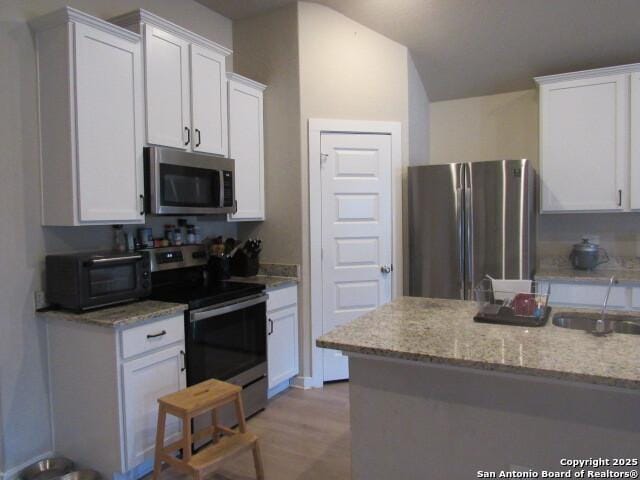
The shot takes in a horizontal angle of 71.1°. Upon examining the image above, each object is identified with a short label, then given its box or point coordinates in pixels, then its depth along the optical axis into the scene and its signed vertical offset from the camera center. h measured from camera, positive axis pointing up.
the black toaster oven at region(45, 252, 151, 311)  2.21 -0.25
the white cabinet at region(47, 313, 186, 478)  2.13 -0.79
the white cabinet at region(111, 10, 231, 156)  2.56 +0.90
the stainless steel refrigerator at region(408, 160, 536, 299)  3.14 +0.01
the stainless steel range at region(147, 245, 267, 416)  2.52 -0.56
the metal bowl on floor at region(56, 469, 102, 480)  2.14 -1.18
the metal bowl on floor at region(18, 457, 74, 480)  2.22 -1.20
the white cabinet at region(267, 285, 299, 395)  3.19 -0.79
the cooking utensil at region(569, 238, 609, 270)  3.45 -0.25
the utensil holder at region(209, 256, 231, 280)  3.26 -0.28
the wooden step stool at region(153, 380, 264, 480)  2.00 -1.01
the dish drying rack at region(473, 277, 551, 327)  1.78 -0.34
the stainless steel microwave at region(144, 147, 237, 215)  2.55 +0.29
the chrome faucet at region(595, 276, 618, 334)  1.62 -0.38
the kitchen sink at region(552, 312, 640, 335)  1.81 -0.41
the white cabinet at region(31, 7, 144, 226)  2.21 +0.58
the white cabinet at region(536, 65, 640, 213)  3.24 +0.61
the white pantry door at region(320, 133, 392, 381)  3.49 -0.02
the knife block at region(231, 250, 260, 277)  3.43 -0.28
